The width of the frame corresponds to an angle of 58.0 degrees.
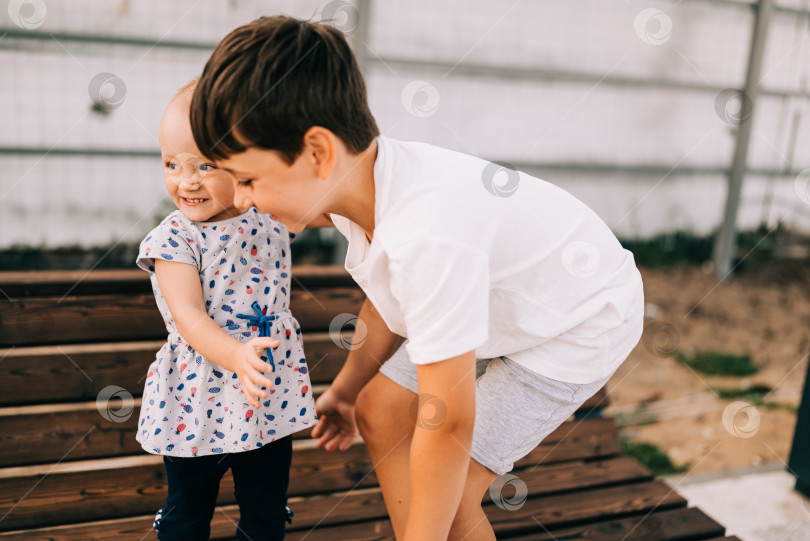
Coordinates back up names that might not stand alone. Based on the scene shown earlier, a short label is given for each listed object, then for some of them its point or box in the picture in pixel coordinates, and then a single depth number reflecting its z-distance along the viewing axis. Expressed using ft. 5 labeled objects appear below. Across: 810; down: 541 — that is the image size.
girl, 4.79
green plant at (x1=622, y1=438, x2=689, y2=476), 9.71
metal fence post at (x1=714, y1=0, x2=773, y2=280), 17.80
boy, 4.11
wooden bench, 6.06
